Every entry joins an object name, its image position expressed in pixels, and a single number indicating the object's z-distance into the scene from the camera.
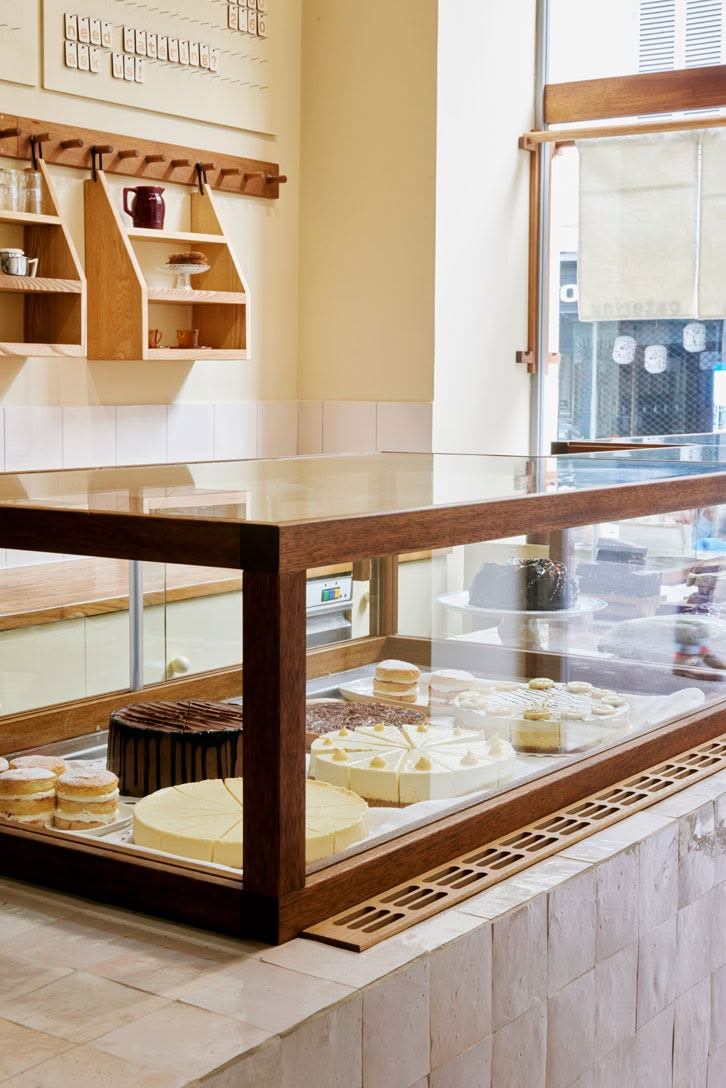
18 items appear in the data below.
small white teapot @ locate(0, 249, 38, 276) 3.57
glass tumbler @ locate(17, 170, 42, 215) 3.68
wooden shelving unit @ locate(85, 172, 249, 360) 3.93
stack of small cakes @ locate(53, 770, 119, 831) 1.35
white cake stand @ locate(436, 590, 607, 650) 1.70
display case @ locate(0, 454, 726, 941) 1.17
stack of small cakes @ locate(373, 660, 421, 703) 1.60
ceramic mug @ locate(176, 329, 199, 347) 4.31
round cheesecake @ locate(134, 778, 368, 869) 1.22
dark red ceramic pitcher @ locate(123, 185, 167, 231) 4.04
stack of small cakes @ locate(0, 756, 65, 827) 1.37
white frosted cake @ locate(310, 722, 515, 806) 1.35
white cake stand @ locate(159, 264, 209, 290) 4.19
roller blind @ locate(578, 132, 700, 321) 4.76
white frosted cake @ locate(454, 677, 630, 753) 1.59
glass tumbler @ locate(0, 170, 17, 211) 3.63
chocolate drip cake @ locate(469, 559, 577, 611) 1.64
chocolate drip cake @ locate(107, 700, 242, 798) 1.38
